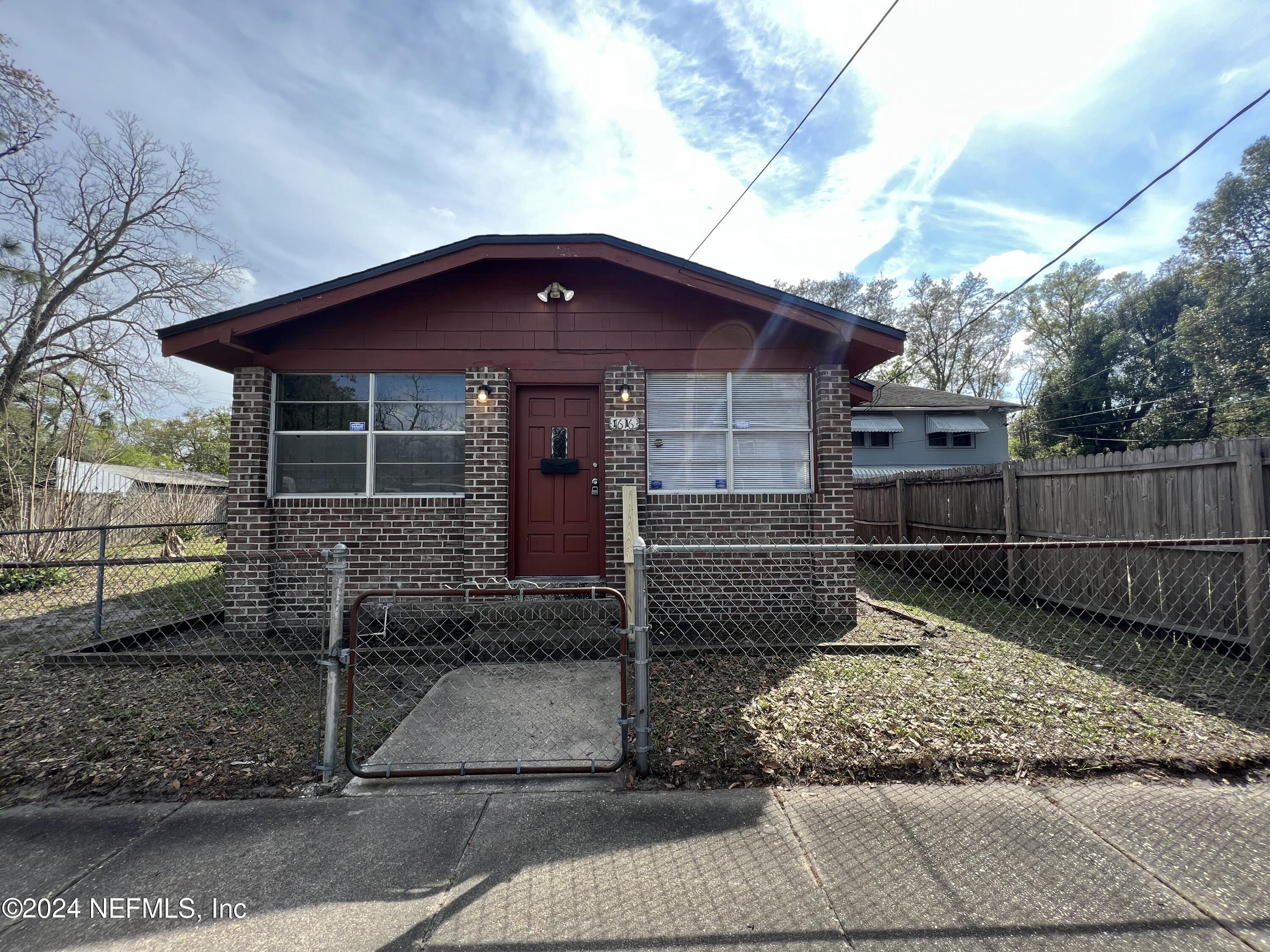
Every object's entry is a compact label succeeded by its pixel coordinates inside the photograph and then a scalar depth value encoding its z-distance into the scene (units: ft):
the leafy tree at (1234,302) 65.77
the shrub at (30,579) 29.04
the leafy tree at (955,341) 102.63
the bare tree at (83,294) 44.91
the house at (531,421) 19.44
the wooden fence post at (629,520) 16.76
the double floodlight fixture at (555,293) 19.52
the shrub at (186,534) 49.90
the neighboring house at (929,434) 64.39
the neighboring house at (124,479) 34.55
